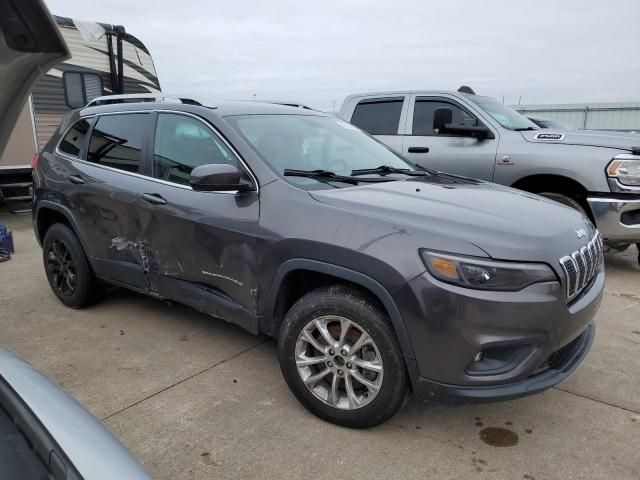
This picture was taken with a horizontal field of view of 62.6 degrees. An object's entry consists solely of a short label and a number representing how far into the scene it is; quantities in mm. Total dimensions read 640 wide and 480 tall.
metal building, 15094
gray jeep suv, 2383
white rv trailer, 8453
